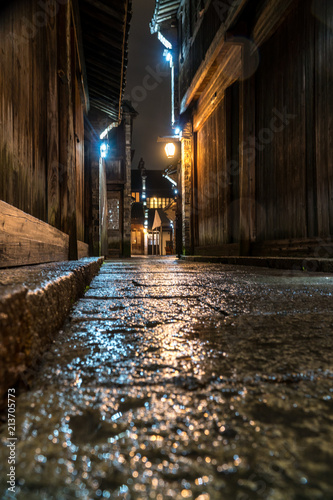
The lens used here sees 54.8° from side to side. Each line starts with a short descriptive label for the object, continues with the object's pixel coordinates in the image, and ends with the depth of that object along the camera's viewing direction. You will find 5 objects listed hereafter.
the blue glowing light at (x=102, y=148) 9.38
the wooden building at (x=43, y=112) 2.23
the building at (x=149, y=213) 31.23
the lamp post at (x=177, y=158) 10.30
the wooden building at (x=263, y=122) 3.81
